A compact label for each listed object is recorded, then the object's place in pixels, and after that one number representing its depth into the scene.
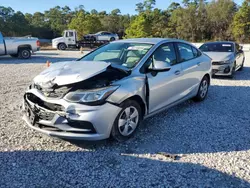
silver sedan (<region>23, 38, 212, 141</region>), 3.43
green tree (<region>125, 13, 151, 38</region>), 36.91
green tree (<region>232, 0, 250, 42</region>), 44.50
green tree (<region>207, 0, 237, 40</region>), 49.12
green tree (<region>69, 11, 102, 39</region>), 40.12
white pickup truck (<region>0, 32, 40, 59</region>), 15.04
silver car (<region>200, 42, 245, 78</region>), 9.19
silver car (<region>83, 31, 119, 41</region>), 30.96
